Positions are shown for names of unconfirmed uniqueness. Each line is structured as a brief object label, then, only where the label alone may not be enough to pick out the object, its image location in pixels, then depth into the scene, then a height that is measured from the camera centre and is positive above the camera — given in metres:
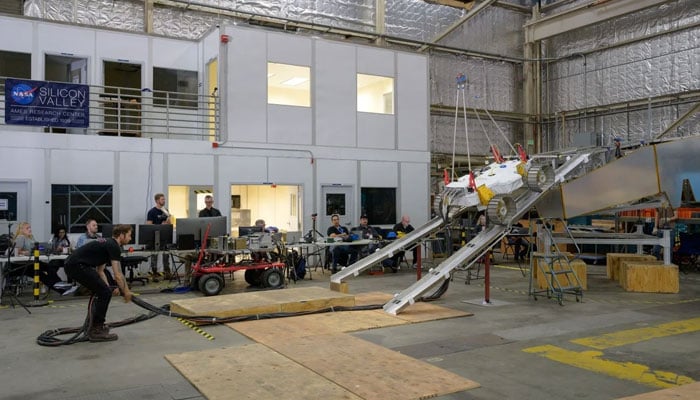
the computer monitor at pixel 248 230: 12.77 -0.45
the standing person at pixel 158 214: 12.80 -0.07
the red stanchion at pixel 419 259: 11.55 -0.99
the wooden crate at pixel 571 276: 11.58 -1.36
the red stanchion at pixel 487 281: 9.83 -1.22
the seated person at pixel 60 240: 11.27 -0.59
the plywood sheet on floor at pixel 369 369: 5.36 -1.66
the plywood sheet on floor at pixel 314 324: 7.65 -1.62
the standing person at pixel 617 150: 11.91 +1.22
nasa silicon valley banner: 12.30 +2.35
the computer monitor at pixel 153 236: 11.61 -0.51
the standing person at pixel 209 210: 12.84 +0.01
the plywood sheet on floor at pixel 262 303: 8.53 -1.43
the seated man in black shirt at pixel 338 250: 14.55 -1.00
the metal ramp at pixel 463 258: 9.02 -0.81
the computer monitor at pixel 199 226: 11.49 -0.31
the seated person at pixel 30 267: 10.99 -1.06
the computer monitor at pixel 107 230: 11.24 -0.37
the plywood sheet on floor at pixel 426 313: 8.72 -1.62
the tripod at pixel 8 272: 10.14 -1.13
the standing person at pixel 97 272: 7.16 -0.76
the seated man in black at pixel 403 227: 15.35 -0.46
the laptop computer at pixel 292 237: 13.26 -0.62
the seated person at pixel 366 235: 14.59 -0.63
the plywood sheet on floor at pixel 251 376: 5.26 -1.66
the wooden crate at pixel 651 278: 11.39 -1.37
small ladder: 10.28 -1.14
